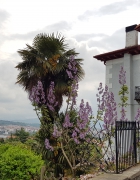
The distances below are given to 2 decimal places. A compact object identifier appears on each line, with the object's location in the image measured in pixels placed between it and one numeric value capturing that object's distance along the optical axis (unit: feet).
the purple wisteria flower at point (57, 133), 23.72
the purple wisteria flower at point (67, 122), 22.82
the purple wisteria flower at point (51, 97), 26.35
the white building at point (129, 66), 40.34
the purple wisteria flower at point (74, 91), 24.84
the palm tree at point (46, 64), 39.55
